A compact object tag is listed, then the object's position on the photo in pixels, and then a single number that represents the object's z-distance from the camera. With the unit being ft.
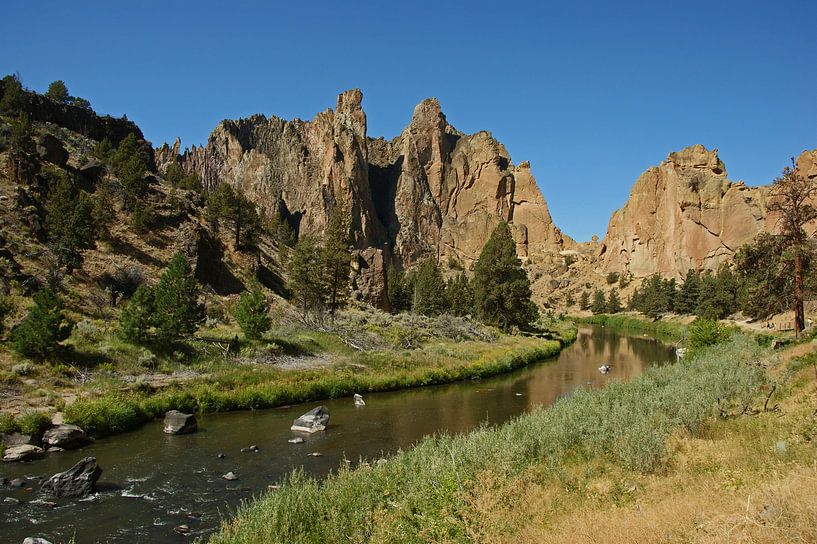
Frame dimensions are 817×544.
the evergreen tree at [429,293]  213.05
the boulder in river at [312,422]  66.49
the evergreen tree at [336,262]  149.38
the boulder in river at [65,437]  54.80
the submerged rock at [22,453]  50.49
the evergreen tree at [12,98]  161.27
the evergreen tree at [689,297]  269.64
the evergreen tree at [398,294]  241.08
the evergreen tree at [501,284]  182.70
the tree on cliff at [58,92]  203.41
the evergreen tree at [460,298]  221.33
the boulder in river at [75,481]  42.10
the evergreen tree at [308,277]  146.51
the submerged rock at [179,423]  62.85
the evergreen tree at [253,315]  99.66
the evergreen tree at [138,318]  85.30
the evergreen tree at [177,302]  87.51
